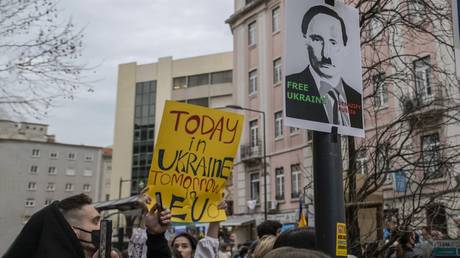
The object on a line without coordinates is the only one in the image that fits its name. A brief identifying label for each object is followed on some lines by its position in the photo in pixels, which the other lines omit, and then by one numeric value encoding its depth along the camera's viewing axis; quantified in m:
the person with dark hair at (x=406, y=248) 6.75
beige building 64.38
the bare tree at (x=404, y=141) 5.94
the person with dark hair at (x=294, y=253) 1.96
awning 34.41
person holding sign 4.26
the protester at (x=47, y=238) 2.55
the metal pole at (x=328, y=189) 3.30
